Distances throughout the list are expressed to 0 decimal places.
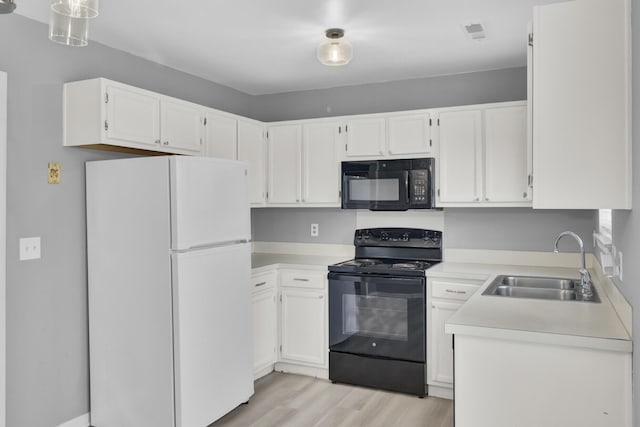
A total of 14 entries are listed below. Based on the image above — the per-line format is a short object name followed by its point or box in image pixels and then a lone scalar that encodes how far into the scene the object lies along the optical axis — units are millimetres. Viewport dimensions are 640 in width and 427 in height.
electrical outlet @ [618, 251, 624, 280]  2100
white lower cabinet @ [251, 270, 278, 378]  3820
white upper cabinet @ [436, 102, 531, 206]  3543
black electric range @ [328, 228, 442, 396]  3578
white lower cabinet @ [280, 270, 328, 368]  3938
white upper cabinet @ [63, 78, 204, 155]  2824
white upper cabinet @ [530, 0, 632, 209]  1821
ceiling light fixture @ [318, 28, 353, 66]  3045
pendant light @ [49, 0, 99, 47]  1233
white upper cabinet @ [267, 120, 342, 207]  4160
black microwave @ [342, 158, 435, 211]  3809
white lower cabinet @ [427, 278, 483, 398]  3494
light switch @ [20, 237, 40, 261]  2738
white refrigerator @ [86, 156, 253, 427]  2799
